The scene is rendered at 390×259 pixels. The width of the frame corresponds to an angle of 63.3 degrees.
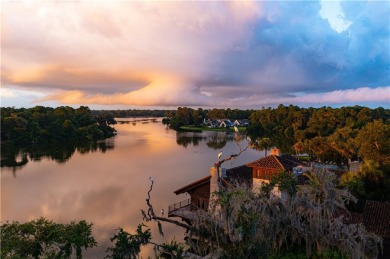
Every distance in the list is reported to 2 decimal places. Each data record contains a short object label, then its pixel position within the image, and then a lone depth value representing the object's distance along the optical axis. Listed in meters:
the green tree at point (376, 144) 29.44
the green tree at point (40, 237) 13.93
